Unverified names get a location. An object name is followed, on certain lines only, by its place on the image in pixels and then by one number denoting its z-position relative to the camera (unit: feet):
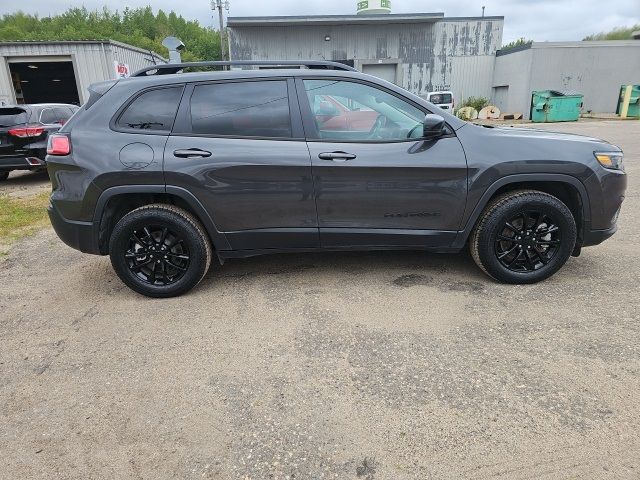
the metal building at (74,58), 62.75
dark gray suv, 11.51
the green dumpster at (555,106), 77.46
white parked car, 77.84
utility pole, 163.12
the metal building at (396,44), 89.20
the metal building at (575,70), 86.53
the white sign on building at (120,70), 54.75
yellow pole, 80.84
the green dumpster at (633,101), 80.59
